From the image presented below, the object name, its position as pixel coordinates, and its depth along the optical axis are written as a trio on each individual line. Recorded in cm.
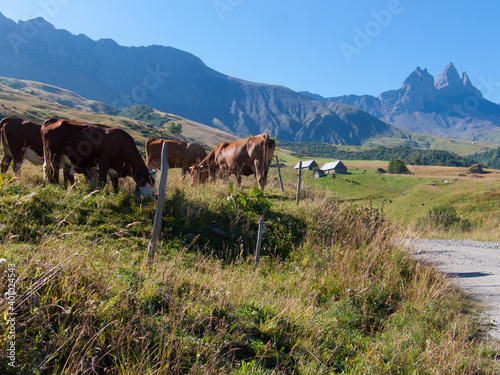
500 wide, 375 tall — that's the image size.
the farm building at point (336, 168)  11081
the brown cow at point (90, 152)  911
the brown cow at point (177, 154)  1806
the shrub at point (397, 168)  11262
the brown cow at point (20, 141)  1182
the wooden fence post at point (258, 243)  679
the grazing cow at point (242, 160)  1456
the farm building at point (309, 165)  11514
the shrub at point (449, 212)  3209
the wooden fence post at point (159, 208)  560
